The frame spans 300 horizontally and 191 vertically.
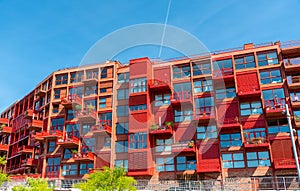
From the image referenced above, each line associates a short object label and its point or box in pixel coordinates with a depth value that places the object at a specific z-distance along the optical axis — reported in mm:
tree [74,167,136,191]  21898
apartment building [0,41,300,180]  32000
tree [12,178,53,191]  21875
